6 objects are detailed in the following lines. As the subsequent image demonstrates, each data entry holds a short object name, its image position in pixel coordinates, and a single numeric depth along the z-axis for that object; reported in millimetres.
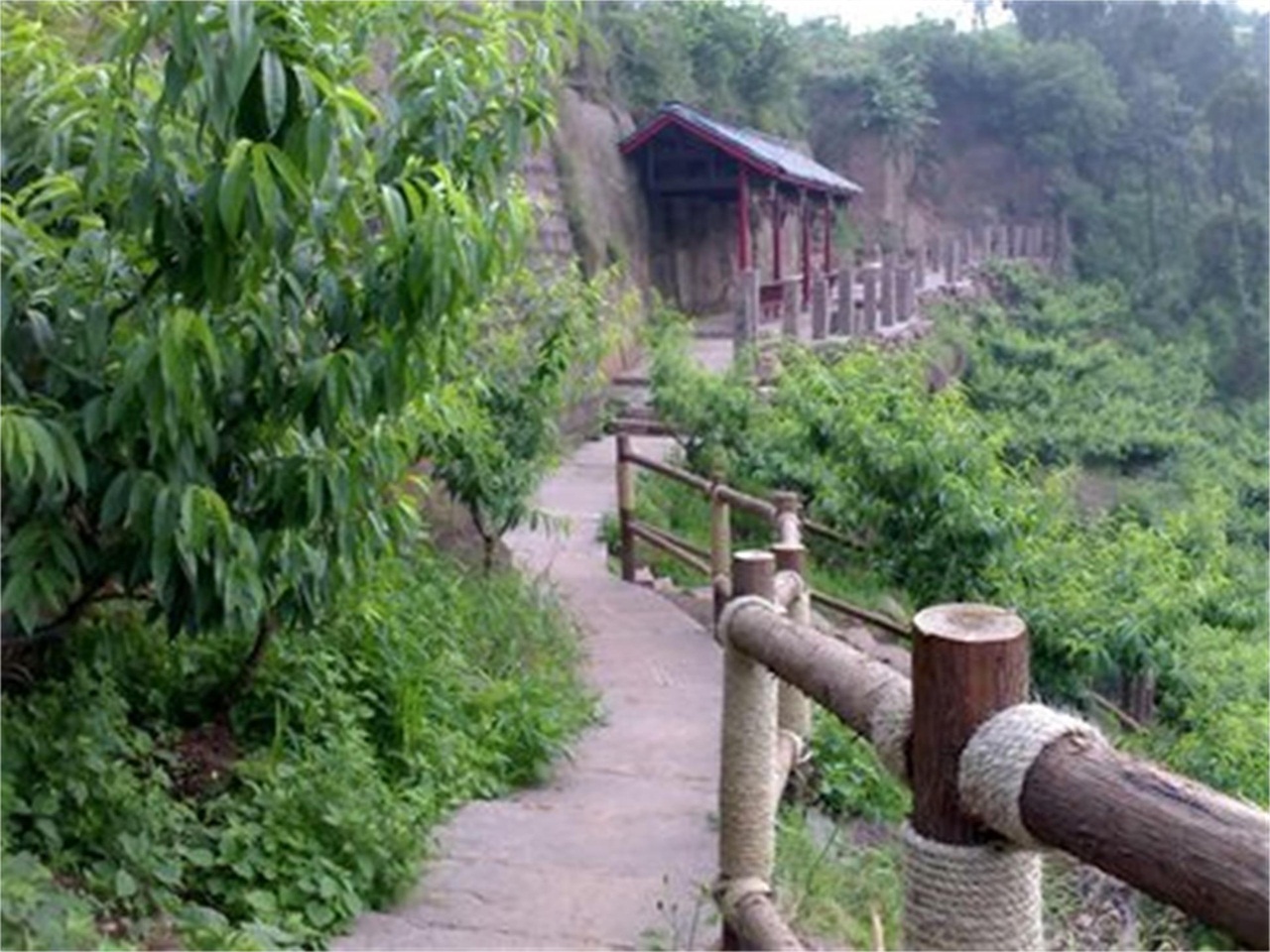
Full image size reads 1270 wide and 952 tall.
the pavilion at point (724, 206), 15672
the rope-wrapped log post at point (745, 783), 2301
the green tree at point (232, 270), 2100
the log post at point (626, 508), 7316
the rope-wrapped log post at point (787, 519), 4749
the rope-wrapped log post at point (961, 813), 1254
